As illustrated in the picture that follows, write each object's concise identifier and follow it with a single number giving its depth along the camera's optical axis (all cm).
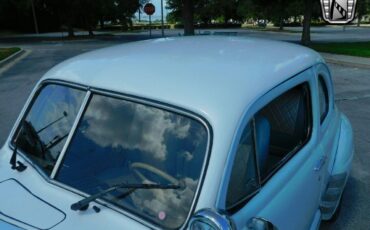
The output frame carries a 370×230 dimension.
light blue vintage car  183
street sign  3643
